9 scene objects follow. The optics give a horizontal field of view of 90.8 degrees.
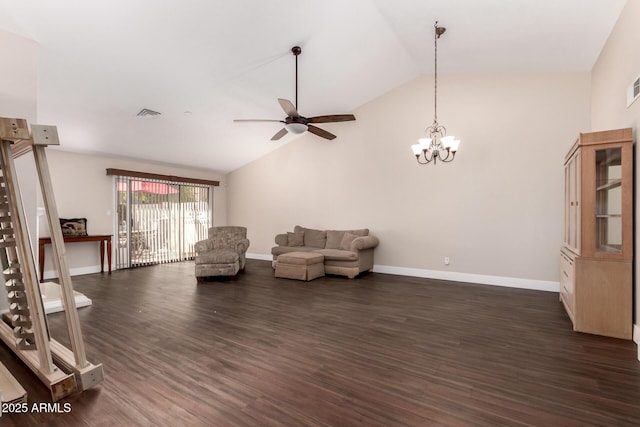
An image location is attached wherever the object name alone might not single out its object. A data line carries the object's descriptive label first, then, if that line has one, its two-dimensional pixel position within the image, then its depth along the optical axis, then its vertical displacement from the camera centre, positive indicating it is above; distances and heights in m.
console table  5.26 -0.53
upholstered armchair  5.36 -0.73
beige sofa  5.65 -0.72
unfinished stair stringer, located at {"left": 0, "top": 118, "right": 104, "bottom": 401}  1.86 -0.32
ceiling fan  4.02 +1.26
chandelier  5.22 +1.33
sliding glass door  6.68 -0.18
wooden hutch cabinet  2.84 -0.25
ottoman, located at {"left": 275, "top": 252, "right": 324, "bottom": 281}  5.38 -0.95
